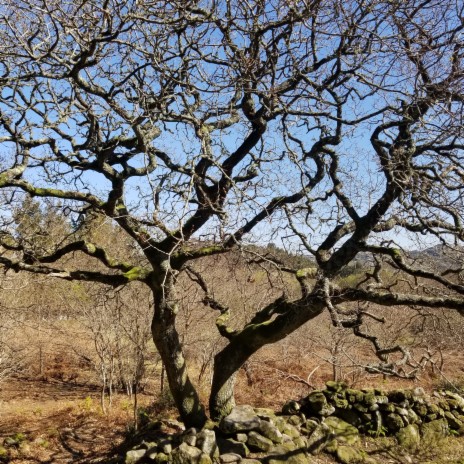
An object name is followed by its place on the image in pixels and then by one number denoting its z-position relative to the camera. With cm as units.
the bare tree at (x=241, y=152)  418
